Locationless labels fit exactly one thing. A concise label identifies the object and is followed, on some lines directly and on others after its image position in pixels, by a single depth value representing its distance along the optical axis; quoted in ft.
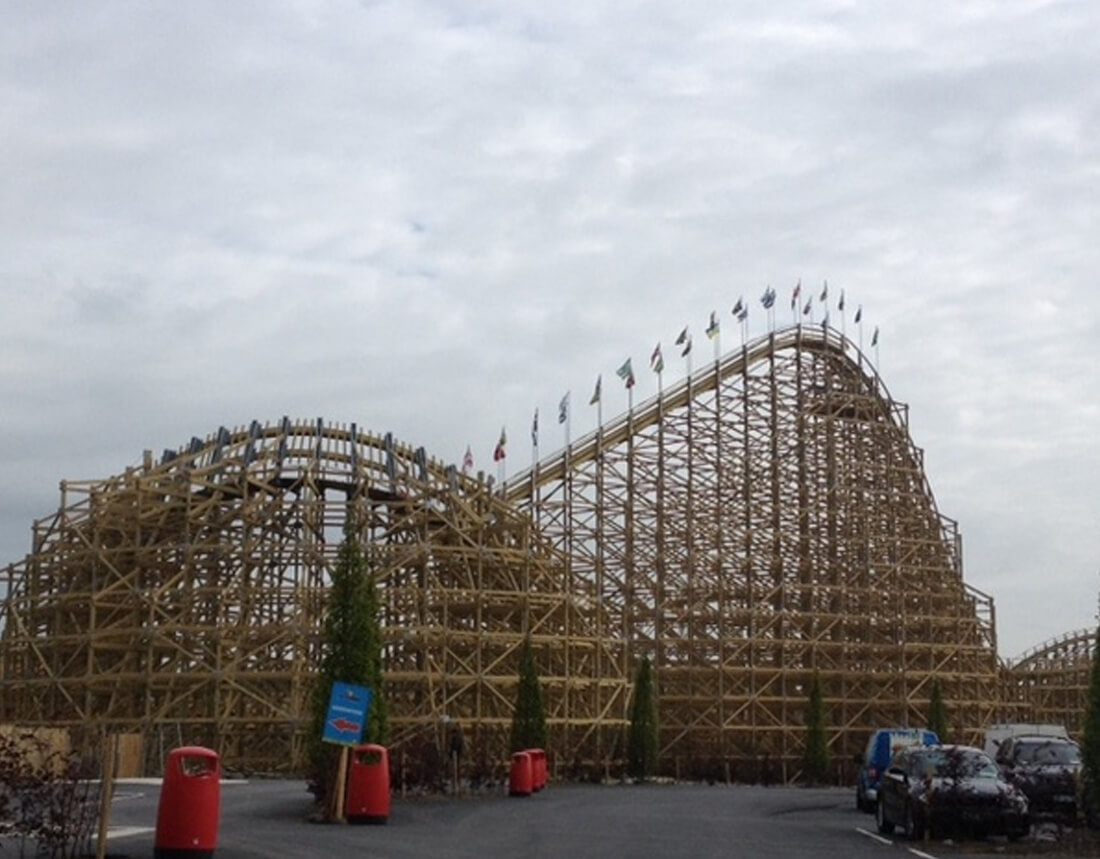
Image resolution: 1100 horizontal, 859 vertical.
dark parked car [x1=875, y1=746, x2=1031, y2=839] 68.90
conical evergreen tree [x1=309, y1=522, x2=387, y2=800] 80.33
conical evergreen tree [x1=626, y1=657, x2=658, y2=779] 143.84
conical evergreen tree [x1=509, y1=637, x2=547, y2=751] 125.39
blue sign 70.85
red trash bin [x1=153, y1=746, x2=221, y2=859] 52.54
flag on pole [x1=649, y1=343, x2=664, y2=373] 175.32
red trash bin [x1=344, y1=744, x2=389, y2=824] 73.26
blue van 91.86
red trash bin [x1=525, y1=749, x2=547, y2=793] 109.50
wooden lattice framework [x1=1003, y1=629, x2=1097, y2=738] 206.80
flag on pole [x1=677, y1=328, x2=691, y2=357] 178.09
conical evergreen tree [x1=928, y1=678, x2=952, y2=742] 152.46
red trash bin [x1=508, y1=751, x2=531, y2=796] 103.24
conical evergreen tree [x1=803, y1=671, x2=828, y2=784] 152.87
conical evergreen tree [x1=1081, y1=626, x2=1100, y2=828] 76.89
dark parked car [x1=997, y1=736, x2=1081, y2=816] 85.81
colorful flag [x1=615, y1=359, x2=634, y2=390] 174.29
